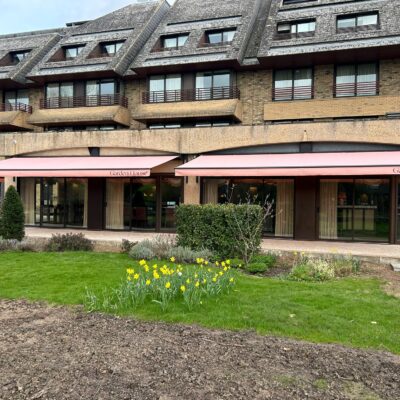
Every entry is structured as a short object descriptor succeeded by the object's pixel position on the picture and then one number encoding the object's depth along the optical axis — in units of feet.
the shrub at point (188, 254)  35.91
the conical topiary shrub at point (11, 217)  47.19
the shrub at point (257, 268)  34.01
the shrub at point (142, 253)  38.27
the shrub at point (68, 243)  44.91
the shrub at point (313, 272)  31.30
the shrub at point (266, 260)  36.59
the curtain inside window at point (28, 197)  72.95
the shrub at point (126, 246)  43.28
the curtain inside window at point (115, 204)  67.21
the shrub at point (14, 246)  44.14
